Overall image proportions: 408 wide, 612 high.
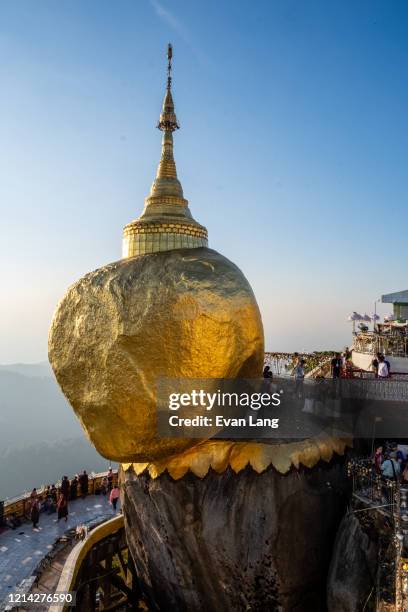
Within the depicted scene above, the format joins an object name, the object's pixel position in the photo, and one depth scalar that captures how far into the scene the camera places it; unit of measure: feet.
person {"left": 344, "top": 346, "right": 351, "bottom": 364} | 57.64
